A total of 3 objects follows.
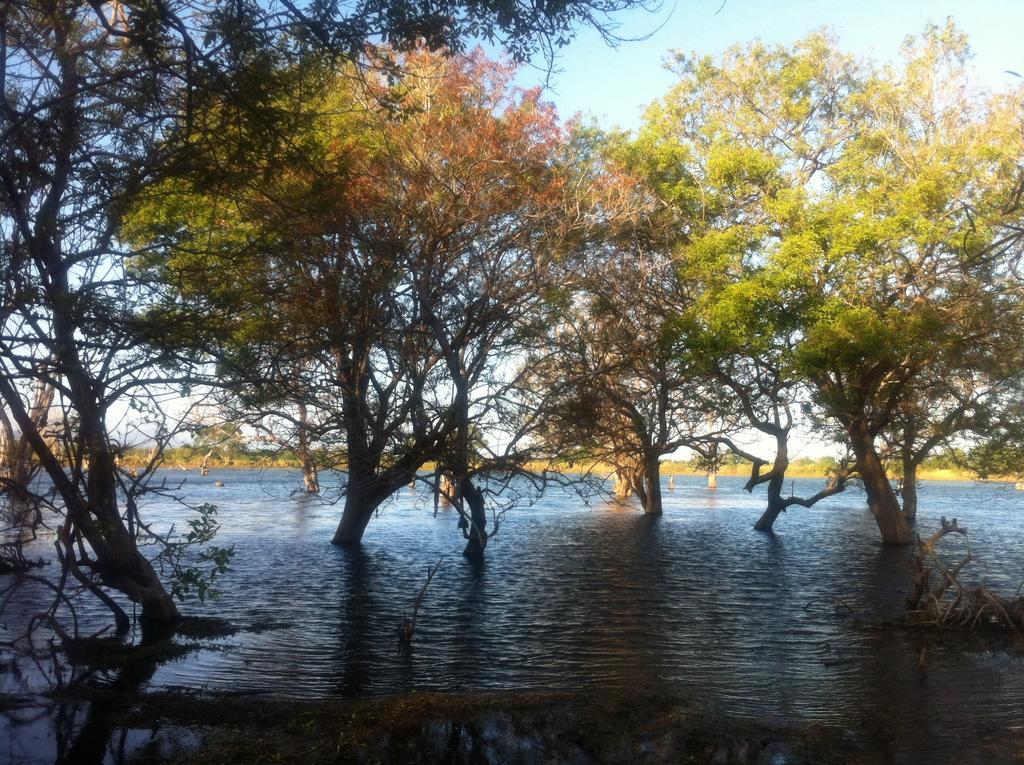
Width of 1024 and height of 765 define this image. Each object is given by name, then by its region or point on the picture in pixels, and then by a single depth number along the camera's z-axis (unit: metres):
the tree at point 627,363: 23.09
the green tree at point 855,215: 23.00
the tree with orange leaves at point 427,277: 17.42
